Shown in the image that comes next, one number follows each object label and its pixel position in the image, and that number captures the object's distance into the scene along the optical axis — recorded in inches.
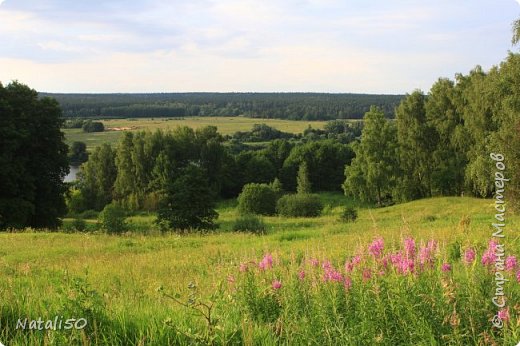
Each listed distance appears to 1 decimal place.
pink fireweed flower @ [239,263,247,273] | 200.8
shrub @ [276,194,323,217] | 1839.7
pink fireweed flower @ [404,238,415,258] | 190.3
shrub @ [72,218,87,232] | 1202.6
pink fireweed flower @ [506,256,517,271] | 173.4
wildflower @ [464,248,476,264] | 182.5
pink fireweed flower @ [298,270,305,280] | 192.4
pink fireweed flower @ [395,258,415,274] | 172.9
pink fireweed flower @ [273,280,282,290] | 181.6
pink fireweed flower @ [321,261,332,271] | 187.9
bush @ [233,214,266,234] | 996.6
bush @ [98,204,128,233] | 1039.2
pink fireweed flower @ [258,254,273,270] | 207.8
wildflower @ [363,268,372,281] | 172.1
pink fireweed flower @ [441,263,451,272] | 173.9
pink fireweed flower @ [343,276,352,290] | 173.0
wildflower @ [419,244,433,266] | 183.5
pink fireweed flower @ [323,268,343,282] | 177.8
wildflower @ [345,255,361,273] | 190.9
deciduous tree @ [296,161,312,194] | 2759.1
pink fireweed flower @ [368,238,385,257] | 196.6
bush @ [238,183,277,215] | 2080.5
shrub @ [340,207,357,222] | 1098.4
